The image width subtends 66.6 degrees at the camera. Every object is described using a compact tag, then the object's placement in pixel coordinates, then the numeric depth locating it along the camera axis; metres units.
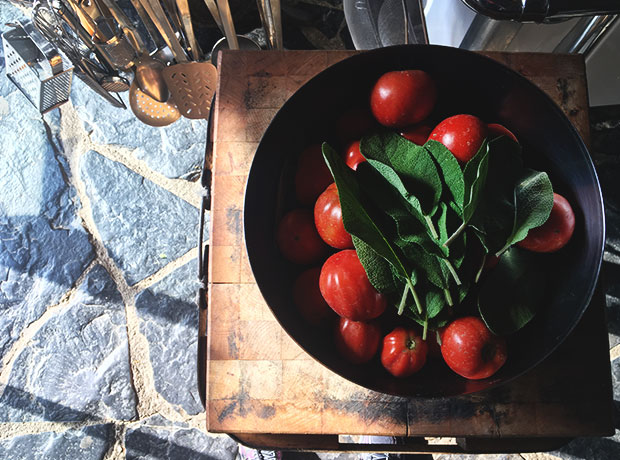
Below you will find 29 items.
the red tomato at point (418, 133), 0.56
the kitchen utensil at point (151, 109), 1.03
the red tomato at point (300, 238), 0.56
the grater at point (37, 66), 0.84
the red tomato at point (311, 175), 0.56
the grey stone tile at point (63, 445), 1.09
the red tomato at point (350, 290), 0.49
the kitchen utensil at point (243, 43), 1.01
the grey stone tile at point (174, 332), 1.10
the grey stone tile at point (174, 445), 1.09
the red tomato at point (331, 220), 0.50
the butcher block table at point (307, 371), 0.63
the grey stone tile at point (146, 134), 1.15
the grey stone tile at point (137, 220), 1.13
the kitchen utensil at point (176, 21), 0.88
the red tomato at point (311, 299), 0.56
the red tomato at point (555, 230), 0.49
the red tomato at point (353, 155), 0.55
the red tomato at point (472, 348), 0.49
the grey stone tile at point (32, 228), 1.13
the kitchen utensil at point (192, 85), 0.96
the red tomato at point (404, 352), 0.52
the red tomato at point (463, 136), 0.50
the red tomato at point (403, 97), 0.53
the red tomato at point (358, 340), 0.53
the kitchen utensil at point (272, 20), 0.83
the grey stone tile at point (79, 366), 1.10
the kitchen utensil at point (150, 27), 0.89
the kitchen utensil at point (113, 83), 0.98
